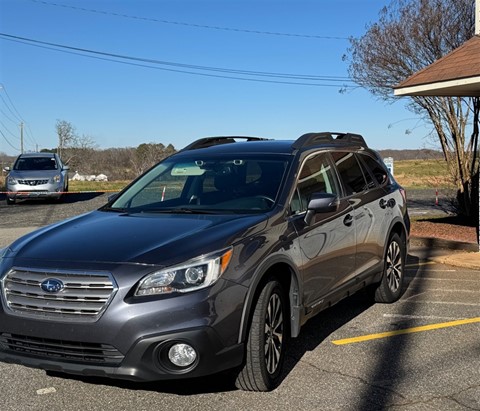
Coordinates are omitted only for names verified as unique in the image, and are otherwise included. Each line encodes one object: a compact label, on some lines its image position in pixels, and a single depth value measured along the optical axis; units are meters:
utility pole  73.33
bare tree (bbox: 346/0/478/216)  14.05
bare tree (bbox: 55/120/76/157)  60.53
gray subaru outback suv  3.55
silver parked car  21.09
